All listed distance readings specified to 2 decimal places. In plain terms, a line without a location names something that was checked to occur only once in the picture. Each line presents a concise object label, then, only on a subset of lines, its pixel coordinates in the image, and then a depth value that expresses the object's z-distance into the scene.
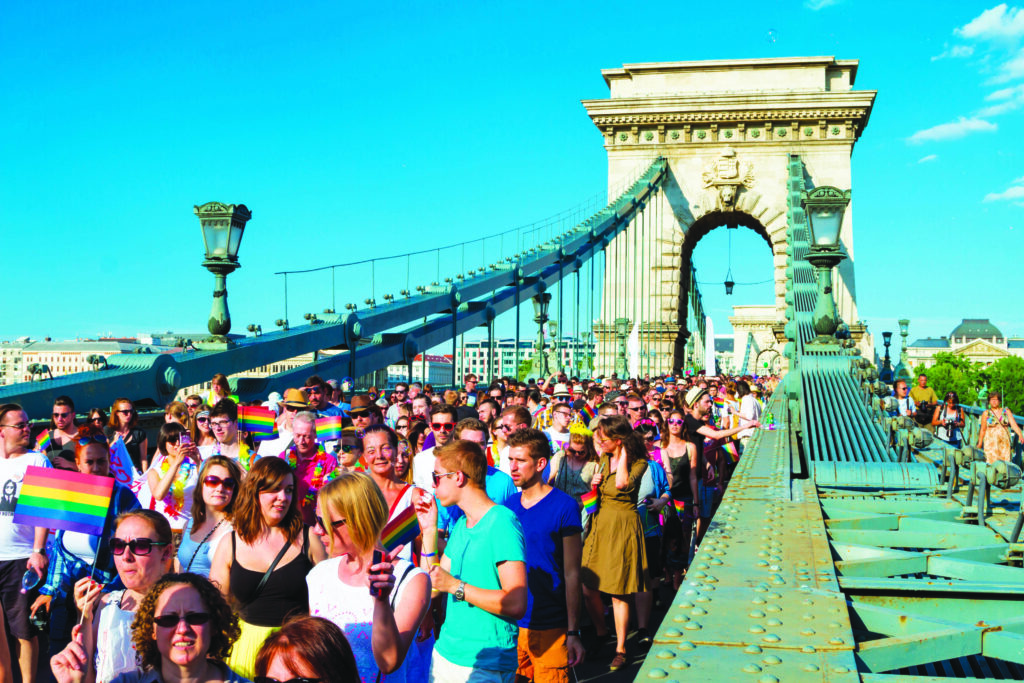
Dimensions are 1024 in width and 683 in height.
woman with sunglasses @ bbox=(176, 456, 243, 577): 4.05
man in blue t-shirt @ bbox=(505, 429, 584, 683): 4.41
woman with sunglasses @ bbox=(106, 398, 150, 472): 7.78
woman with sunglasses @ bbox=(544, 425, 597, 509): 6.44
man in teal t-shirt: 3.58
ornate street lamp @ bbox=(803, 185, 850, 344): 9.91
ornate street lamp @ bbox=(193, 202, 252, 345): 9.41
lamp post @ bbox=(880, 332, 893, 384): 21.83
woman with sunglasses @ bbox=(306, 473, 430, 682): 2.98
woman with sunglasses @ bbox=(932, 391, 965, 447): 14.79
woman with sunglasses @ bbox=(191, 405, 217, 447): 6.49
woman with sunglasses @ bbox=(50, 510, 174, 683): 3.15
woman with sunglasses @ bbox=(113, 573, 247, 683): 2.66
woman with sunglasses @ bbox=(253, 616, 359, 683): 2.12
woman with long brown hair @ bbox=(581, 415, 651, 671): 6.03
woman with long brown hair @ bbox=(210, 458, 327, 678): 3.49
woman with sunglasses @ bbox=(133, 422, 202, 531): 5.38
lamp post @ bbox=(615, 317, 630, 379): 26.12
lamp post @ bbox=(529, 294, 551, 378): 19.90
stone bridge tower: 30.86
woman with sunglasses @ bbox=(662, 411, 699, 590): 8.07
